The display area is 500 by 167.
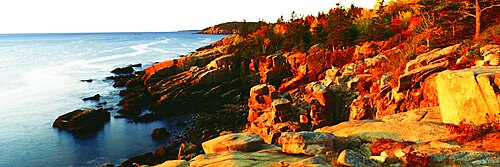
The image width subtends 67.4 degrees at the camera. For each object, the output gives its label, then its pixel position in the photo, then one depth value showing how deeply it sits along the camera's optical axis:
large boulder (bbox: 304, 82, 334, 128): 26.78
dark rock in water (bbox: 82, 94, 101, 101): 53.41
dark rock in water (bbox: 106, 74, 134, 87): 64.67
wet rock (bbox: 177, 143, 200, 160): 27.72
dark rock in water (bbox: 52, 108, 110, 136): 39.53
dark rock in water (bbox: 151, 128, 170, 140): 36.56
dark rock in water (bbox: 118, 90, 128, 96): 56.41
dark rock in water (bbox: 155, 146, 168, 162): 30.33
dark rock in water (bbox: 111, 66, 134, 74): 79.54
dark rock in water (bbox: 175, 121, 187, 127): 40.19
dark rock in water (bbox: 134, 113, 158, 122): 42.78
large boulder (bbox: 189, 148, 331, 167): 11.41
